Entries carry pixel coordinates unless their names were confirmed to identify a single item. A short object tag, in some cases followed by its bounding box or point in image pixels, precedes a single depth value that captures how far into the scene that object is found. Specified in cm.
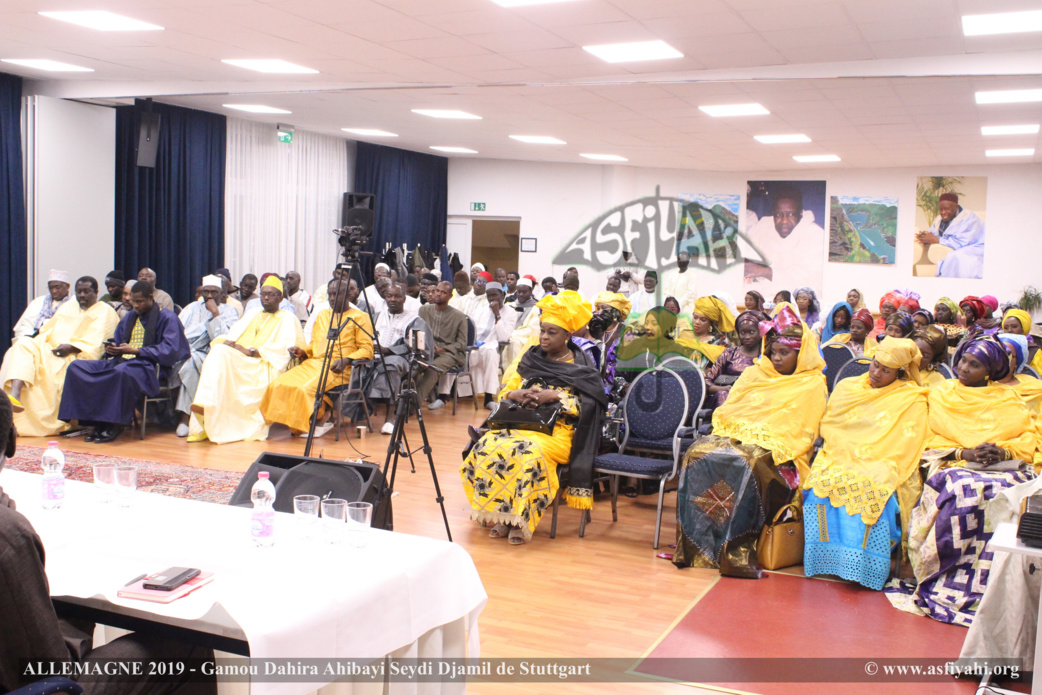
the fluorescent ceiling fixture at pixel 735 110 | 901
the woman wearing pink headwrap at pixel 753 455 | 446
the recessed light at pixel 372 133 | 1235
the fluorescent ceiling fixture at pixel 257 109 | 1064
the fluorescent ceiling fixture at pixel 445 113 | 1023
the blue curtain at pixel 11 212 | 902
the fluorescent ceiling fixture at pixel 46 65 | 822
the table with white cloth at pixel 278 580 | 205
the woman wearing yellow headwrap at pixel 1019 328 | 638
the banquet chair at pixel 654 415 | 533
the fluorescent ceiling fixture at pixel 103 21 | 639
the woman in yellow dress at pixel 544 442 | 485
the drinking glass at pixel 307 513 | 251
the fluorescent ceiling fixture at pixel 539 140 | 1211
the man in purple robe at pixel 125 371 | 720
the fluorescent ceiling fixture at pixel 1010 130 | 968
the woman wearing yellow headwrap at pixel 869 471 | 424
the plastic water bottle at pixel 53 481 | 274
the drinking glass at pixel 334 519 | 246
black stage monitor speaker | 322
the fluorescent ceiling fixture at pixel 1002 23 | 553
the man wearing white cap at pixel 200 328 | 762
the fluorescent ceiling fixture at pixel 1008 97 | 782
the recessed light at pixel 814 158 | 1268
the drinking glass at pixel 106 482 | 281
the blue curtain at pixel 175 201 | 1045
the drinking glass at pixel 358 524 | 244
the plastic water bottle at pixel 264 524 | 245
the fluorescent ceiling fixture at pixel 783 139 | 1081
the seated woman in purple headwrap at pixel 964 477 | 387
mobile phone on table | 214
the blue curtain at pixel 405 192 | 1413
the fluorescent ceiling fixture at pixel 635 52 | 668
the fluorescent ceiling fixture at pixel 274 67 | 782
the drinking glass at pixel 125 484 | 279
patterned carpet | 557
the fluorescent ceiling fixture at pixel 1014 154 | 1158
